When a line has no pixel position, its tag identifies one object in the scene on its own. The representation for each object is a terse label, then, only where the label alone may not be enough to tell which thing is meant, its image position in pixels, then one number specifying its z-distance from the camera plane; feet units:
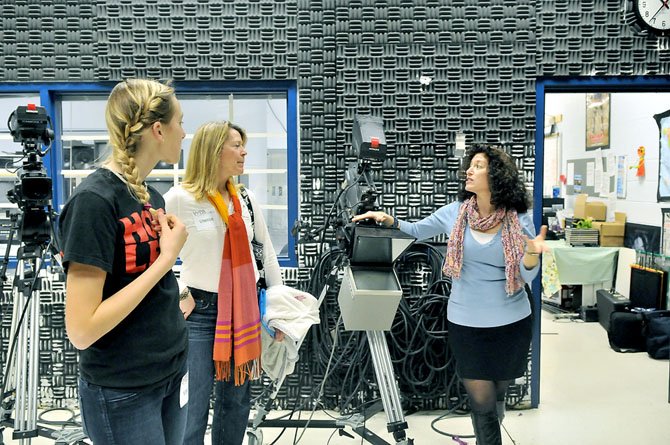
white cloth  8.25
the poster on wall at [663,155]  18.04
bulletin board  24.44
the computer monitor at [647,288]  17.29
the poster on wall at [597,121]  22.56
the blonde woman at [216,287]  7.73
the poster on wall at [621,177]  21.15
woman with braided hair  4.29
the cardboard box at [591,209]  22.00
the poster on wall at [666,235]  17.88
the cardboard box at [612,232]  20.67
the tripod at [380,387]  7.85
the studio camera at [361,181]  8.46
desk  20.03
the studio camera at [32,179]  8.30
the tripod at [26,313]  8.59
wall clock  11.69
